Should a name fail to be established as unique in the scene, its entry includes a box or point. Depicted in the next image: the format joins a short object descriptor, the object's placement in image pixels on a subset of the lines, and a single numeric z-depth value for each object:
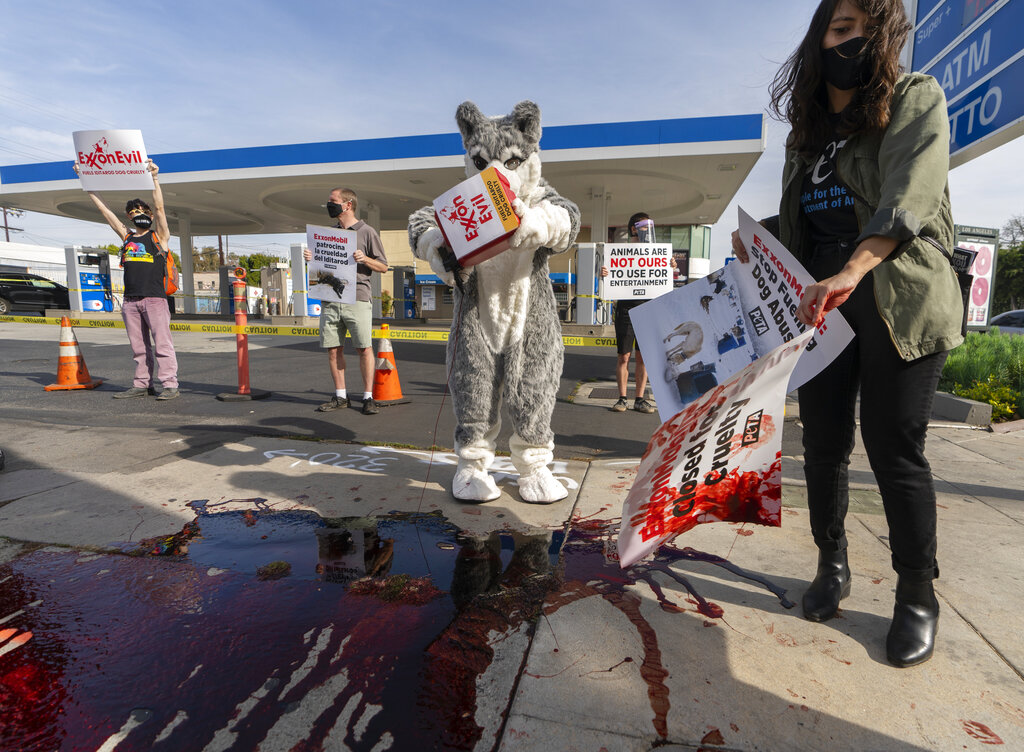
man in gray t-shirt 4.98
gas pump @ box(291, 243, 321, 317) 15.93
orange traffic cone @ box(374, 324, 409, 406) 5.66
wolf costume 2.69
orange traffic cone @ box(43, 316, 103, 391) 6.07
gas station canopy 13.46
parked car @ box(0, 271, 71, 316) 20.88
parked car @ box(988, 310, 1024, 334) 14.67
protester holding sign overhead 5.53
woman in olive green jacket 1.51
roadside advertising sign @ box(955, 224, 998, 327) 7.95
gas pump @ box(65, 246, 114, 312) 19.56
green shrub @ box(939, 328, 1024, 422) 5.04
